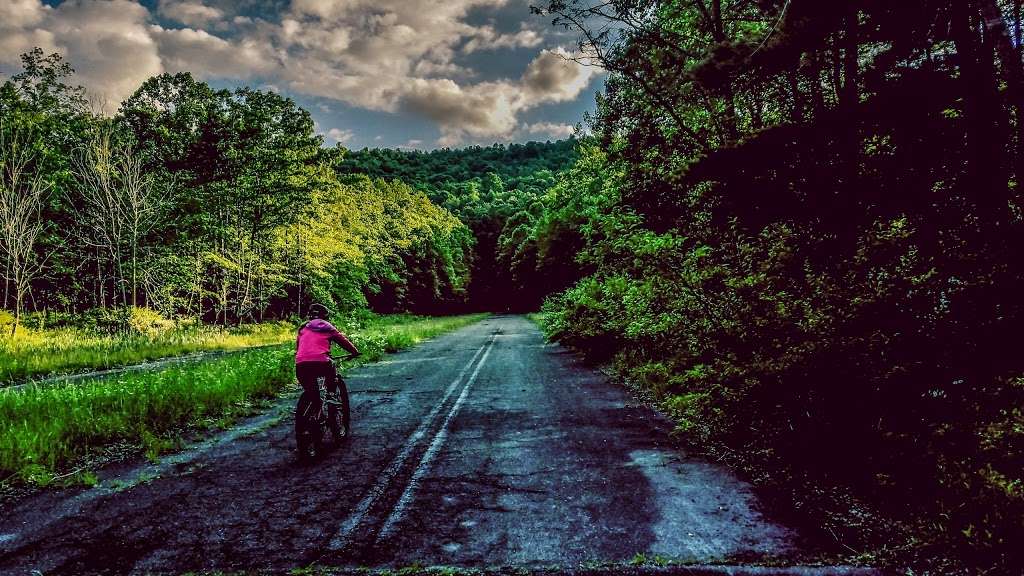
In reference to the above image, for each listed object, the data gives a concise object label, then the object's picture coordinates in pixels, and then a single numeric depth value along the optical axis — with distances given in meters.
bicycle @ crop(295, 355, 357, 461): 6.14
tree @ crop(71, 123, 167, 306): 21.06
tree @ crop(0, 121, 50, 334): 19.53
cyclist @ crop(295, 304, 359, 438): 6.33
